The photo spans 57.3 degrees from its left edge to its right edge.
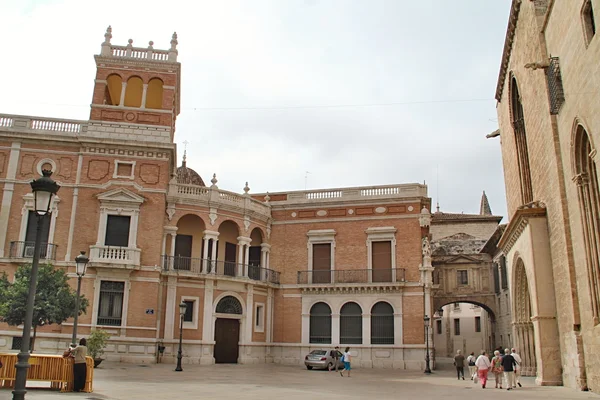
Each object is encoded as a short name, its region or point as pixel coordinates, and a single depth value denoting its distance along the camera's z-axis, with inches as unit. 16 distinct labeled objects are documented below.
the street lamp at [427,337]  1081.4
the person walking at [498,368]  756.6
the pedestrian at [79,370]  525.0
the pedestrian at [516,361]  741.4
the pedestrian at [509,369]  707.4
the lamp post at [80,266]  677.9
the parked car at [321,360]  1123.3
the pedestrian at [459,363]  929.5
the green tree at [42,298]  822.9
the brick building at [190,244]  1055.6
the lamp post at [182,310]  953.9
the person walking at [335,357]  1113.4
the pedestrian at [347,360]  924.0
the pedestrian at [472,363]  917.2
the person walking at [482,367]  761.6
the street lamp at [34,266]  346.0
